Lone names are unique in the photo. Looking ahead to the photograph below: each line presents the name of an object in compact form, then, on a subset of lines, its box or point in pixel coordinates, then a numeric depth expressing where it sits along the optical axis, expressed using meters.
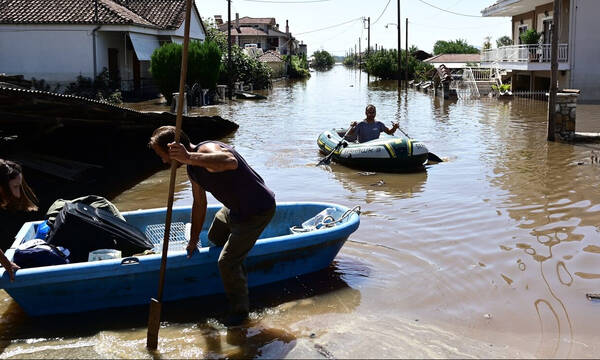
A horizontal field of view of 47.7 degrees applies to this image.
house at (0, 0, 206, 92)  30.11
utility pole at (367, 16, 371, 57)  88.25
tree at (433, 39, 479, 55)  91.75
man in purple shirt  5.22
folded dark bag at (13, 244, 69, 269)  6.00
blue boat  5.85
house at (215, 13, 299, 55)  86.00
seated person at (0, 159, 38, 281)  5.35
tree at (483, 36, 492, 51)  57.14
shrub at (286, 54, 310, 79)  69.81
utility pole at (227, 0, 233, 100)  34.66
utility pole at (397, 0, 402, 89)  48.08
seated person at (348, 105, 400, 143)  13.99
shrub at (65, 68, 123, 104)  28.38
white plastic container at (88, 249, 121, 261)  6.30
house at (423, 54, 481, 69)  62.80
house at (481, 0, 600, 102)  27.33
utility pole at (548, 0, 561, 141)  16.53
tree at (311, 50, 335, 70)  125.19
